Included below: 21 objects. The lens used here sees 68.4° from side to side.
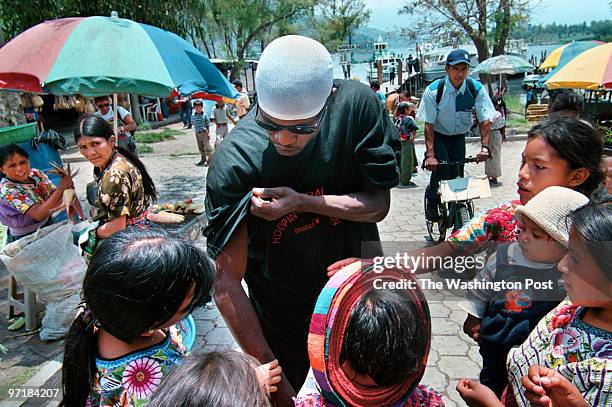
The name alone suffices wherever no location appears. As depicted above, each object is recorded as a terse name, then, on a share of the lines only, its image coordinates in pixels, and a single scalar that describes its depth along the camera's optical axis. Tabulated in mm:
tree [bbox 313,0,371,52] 46219
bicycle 3727
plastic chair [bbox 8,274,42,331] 3828
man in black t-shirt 1407
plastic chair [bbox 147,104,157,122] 19975
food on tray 4859
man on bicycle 4445
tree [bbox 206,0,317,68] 29094
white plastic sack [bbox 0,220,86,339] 3479
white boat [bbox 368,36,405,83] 39106
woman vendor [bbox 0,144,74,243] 3561
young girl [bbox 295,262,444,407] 1178
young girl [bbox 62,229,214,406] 1371
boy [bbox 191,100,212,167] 10578
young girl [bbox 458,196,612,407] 1160
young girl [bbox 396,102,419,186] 7836
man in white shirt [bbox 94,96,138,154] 6591
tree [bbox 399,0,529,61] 15039
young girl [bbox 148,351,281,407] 1015
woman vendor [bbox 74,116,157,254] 2777
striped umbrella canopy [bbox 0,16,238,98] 3201
